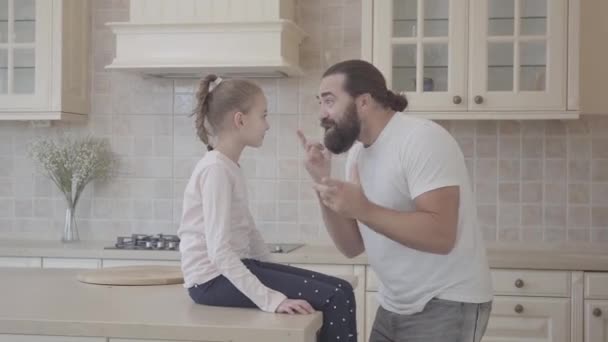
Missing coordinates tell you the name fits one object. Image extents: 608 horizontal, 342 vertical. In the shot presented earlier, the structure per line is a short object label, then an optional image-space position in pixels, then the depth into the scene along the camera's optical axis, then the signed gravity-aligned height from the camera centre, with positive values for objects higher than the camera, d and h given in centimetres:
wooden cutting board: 240 -31
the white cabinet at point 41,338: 187 -37
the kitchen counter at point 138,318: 182 -33
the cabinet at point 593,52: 385 +52
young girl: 204 -19
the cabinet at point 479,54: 363 +49
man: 207 -9
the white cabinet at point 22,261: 382 -42
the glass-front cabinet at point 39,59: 398 +49
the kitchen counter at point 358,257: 346 -36
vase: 413 -29
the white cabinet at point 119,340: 185 -37
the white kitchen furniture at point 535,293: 345 -49
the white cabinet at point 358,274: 356 -43
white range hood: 375 +57
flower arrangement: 413 +0
